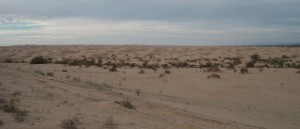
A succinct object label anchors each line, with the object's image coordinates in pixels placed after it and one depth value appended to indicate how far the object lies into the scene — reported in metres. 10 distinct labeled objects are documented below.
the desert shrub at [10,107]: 10.42
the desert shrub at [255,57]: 46.28
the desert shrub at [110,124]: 9.60
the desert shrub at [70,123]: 9.05
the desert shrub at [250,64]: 36.10
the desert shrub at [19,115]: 9.53
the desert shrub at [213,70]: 29.95
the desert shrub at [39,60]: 41.50
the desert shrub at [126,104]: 12.55
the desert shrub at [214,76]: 25.09
